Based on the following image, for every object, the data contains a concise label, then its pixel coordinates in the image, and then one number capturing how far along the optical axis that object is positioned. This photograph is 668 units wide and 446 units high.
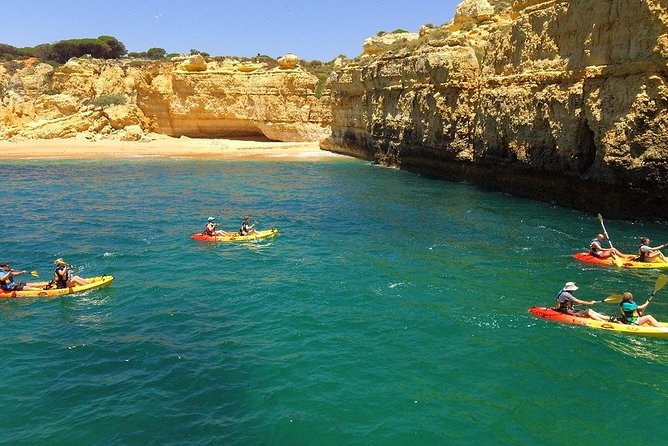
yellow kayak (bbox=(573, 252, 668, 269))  18.02
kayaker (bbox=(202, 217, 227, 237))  22.52
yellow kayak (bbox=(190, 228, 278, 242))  22.41
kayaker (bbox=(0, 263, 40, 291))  16.03
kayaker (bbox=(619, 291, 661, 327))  13.21
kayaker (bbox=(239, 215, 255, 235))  22.88
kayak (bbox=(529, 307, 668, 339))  12.92
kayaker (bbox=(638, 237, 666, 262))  18.09
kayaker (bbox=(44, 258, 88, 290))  16.14
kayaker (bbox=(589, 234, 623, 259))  18.72
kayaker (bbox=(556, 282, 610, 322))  13.79
